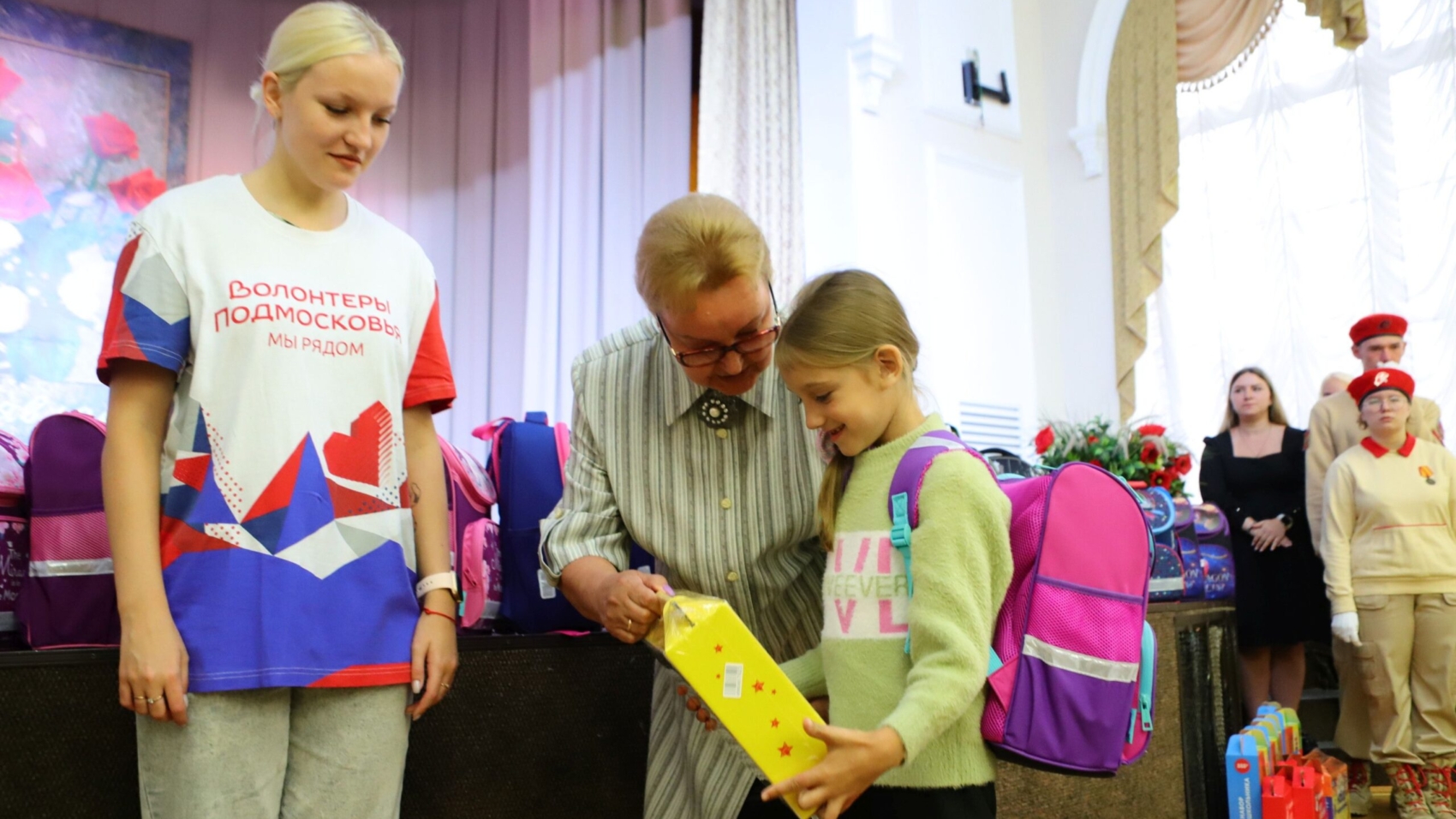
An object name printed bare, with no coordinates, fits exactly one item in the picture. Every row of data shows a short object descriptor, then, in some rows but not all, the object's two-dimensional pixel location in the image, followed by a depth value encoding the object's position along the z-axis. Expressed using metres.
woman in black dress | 4.21
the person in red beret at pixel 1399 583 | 3.74
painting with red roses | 4.57
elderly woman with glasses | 1.34
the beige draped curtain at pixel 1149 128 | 5.83
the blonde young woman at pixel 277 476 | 1.14
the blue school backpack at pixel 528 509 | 1.94
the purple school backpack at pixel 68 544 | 1.52
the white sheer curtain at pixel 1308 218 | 5.05
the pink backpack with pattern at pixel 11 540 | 1.54
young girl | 1.10
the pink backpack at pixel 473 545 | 1.94
